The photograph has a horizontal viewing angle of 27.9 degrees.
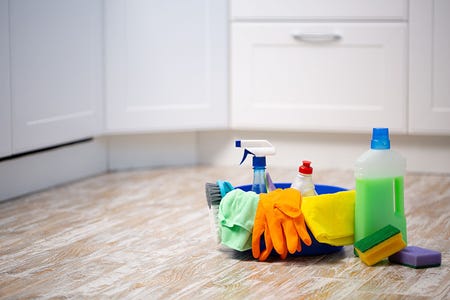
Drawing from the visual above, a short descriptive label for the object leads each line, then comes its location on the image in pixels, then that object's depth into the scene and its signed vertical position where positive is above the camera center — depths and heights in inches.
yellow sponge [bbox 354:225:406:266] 73.3 -10.0
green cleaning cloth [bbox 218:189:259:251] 75.4 -7.9
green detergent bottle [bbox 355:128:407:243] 74.0 -5.4
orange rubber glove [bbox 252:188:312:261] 74.5 -8.5
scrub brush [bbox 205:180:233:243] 78.4 -6.5
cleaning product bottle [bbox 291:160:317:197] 78.5 -5.2
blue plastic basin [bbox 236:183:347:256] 77.0 -10.9
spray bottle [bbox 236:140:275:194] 78.7 -2.9
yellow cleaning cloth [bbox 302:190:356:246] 74.3 -7.8
